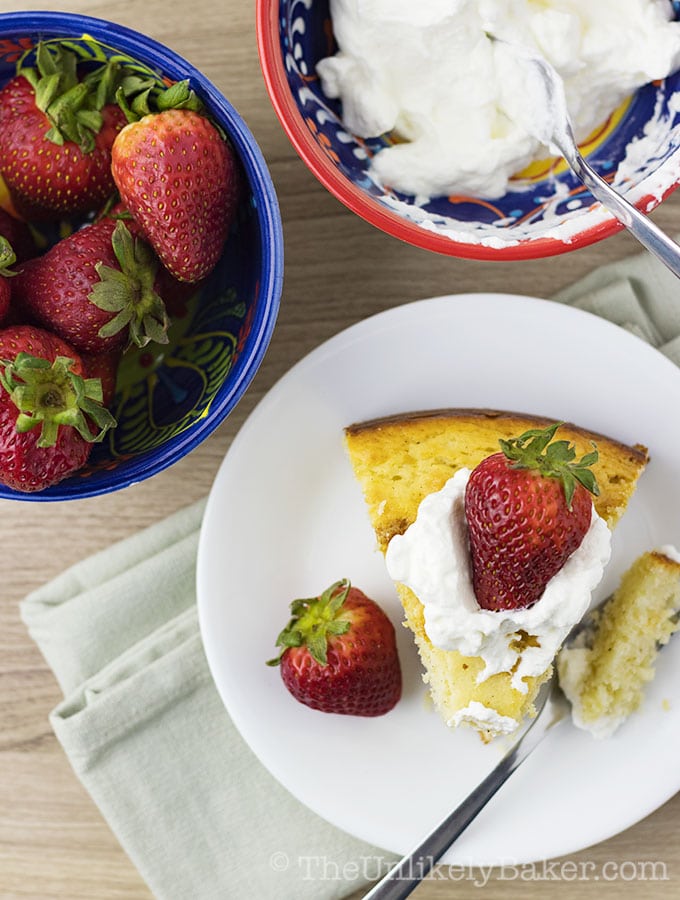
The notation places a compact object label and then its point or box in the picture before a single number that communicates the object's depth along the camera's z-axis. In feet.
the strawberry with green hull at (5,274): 1.48
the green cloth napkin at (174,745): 1.77
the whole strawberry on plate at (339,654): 1.65
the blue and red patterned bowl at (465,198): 1.54
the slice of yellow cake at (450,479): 1.65
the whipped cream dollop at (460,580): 1.56
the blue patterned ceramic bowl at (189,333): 1.50
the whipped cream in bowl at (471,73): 1.55
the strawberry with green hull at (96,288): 1.49
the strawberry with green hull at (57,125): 1.51
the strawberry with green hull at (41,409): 1.44
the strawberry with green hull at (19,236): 1.59
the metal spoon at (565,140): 1.54
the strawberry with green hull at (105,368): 1.55
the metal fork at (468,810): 1.69
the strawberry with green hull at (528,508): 1.50
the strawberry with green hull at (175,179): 1.47
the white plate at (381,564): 1.71
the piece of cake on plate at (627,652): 1.70
